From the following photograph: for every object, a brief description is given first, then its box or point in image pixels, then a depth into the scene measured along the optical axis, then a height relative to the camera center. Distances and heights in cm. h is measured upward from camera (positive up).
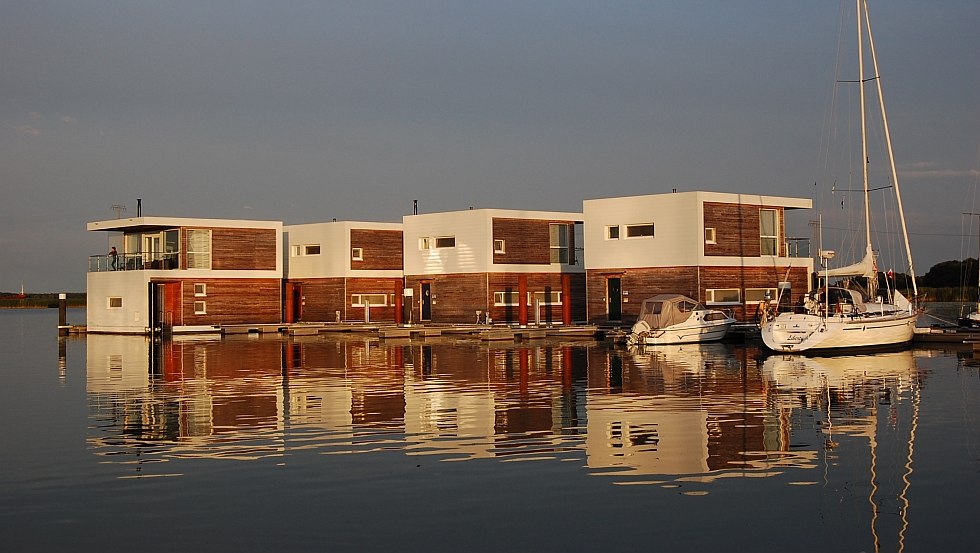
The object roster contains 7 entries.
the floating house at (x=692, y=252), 4653 +195
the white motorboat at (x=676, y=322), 4144 -97
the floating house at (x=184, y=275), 5534 +159
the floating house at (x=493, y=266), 5284 +171
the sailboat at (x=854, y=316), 3650 -74
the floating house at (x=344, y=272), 6062 +175
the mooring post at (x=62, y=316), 5901 -44
